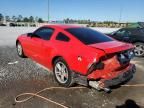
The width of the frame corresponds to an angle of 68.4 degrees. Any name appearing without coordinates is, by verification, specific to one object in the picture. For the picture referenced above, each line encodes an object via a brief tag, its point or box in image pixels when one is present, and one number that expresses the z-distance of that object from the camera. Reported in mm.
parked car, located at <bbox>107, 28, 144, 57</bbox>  4781
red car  2312
